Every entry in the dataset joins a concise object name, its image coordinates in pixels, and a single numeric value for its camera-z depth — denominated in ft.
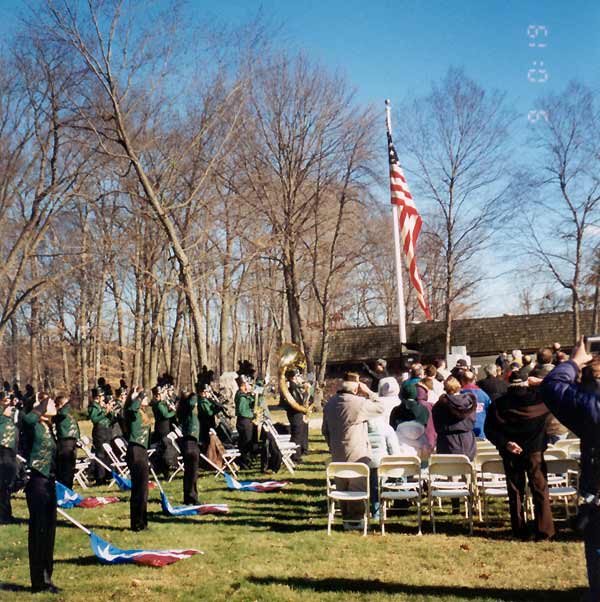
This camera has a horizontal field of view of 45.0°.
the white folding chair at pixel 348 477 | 26.48
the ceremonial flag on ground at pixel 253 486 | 37.47
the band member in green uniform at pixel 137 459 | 28.45
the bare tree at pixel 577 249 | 92.07
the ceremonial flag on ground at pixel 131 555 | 23.32
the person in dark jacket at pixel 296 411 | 45.55
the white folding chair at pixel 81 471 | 42.80
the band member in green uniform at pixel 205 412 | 42.98
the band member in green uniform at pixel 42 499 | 21.21
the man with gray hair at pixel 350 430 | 27.86
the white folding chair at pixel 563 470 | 25.59
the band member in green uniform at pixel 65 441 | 38.32
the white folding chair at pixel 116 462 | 42.36
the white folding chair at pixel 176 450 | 41.68
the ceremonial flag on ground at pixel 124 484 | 37.96
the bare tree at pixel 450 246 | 90.68
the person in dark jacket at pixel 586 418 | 16.11
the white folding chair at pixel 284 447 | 42.01
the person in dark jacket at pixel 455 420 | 28.71
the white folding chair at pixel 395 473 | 26.73
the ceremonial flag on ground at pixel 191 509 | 31.60
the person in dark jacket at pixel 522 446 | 24.54
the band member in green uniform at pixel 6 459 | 31.99
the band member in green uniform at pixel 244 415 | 43.78
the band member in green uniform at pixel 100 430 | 44.73
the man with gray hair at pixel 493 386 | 38.40
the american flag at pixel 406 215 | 59.93
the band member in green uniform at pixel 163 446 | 43.80
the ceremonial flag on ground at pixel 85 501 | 31.35
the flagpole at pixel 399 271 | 57.93
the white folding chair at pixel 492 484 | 26.47
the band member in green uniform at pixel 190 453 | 34.09
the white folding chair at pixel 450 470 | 26.22
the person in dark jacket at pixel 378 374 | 49.98
